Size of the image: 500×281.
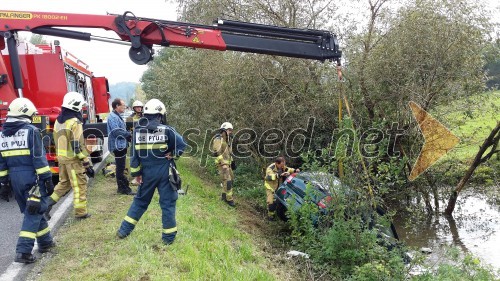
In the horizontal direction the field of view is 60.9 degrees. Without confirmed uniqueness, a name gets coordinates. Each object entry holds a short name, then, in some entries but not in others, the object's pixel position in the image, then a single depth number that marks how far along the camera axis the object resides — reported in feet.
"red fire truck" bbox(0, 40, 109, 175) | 24.07
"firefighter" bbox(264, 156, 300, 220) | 28.14
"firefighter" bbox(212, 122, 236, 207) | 29.66
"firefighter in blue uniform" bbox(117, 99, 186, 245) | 17.03
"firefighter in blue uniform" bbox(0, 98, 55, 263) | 15.88
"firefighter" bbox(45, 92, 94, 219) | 19.83
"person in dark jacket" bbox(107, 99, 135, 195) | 24.18
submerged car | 21.03
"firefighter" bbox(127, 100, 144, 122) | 28.66
